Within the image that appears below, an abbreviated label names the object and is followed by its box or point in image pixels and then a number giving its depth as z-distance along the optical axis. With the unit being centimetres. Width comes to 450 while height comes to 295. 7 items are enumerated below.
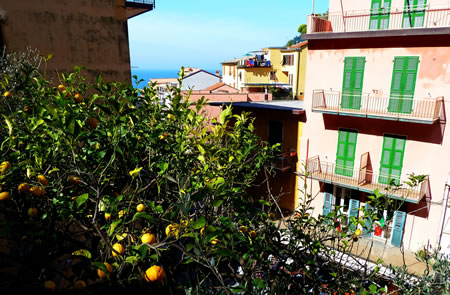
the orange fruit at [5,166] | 248
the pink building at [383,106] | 1084
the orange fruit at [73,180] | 280
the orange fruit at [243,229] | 342
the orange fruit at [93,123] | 281
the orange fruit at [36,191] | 248
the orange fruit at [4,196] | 236
